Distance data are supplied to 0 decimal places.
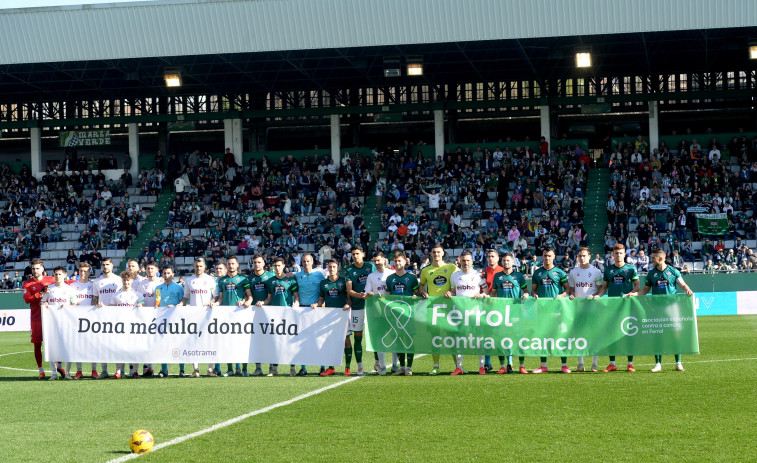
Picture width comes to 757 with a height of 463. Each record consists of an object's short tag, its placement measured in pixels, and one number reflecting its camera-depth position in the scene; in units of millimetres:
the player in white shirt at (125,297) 17188
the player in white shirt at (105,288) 17406
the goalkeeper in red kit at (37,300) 17375
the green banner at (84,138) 46250
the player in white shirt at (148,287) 17219
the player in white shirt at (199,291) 17391
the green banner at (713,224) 34781
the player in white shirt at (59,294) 17469
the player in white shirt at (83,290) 17469
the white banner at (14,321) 33156
